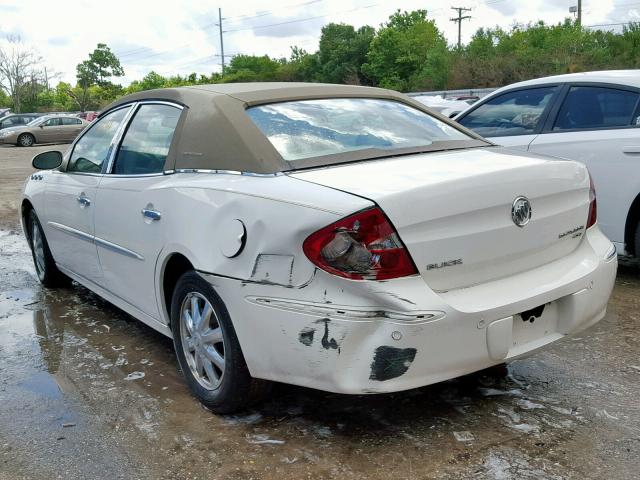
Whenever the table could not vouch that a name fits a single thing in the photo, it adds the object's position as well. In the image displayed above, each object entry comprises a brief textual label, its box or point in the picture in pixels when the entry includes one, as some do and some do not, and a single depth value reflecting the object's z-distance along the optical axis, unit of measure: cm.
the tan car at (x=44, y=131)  2841
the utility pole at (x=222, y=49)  9419
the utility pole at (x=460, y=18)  7144
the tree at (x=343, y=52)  8281
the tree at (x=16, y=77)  7544
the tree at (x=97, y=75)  8975
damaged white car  251
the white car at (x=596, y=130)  498
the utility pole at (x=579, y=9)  4941
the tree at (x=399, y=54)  7488
